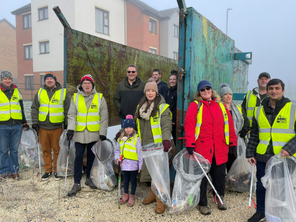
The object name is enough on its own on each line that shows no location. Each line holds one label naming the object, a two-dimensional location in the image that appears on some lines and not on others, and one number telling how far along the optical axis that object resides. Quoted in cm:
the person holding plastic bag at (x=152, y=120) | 262
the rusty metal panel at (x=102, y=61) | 380
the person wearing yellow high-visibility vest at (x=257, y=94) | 325
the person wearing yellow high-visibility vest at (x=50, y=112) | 346
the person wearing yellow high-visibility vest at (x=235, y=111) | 299
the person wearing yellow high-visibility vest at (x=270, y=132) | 205
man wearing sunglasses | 344
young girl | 272
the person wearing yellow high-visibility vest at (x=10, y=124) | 349
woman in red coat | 249
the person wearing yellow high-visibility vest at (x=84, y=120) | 307
